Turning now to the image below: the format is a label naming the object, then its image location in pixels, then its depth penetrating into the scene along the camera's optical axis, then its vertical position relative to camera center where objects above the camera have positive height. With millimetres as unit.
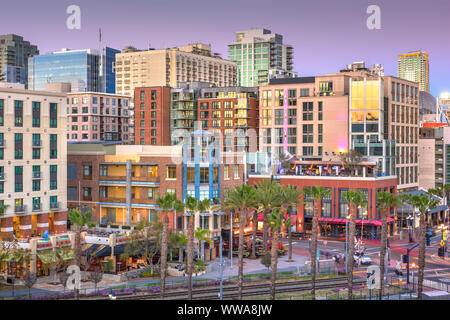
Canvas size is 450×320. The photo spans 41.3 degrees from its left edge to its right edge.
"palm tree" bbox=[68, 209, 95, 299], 66250 -8046
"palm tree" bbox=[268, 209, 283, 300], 60594 -8089
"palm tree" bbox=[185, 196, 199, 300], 61781 -8760
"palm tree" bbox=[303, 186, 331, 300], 67700 -8795
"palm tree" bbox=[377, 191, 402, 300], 68625 -6976
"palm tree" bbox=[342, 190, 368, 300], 62250 -8624
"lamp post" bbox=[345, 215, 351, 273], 82688 -15748
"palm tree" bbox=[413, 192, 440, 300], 62691 -8146
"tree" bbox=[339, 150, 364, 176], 123812 -2403
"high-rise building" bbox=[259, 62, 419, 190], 143875 +7739
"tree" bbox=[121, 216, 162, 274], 79562 -12462
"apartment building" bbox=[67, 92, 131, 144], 194375 +10780
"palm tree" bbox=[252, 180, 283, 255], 75688 -6135
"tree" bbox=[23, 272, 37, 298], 65188 -14399
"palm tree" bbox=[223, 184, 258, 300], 70706 -6434
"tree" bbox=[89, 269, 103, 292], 67750 -14650
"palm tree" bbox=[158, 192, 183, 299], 62469 -7926
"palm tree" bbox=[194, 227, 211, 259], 76375 -10794
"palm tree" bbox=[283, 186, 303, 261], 83375 -6646
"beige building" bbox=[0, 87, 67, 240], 86125 -1882
